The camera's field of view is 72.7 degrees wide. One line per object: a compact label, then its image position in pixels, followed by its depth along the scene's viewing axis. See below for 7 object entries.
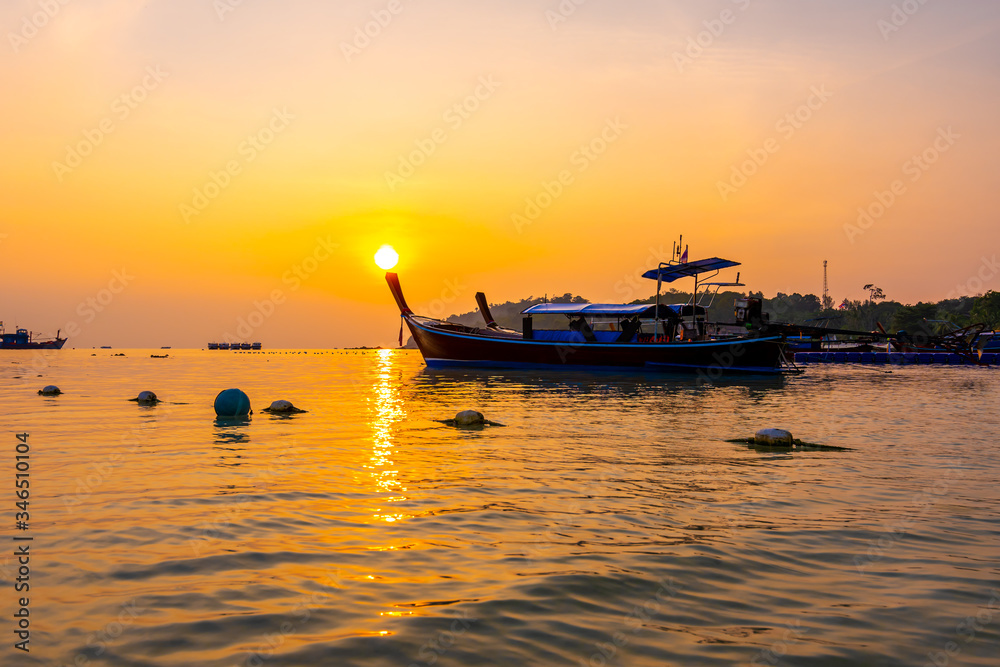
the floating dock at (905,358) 76.31
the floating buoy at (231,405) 22.22
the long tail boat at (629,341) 51.94
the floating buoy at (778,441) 15.37
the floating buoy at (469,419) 19.48
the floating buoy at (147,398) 28.02
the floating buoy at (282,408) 24.08
